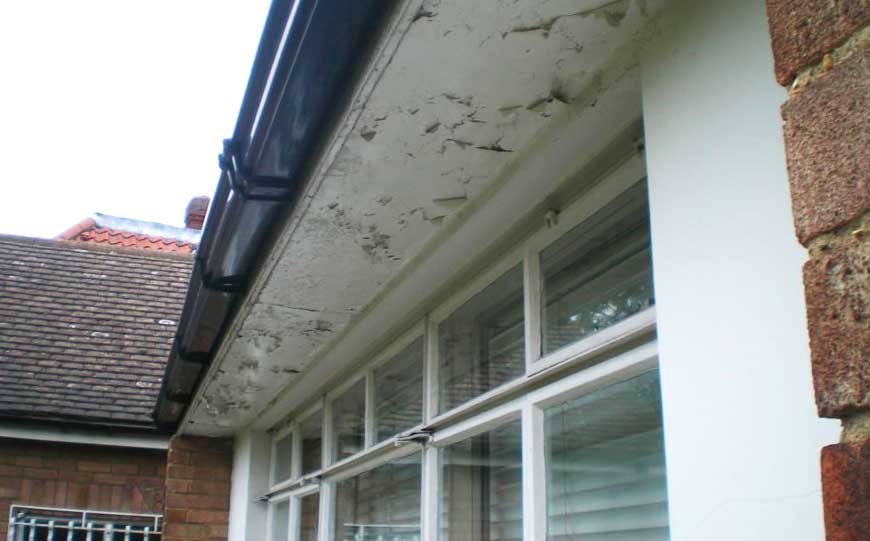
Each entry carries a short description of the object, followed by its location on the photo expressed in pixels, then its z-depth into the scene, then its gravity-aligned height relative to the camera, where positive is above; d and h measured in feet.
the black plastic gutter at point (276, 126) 6.96 +3.52
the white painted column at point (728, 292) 4.82 +1.44
